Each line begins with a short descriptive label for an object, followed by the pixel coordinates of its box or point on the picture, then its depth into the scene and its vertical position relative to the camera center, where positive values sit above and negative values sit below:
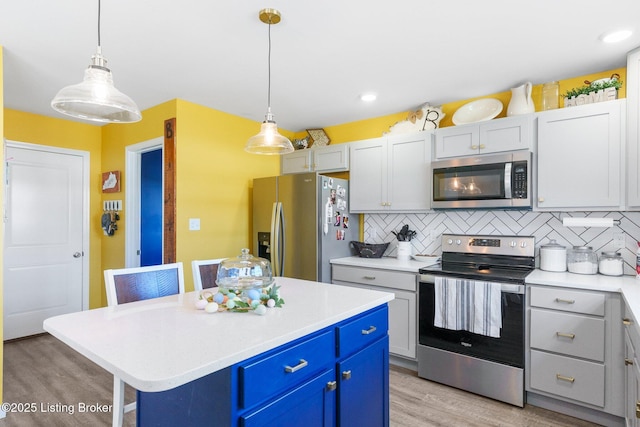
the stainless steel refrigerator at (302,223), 3.34 -0.09
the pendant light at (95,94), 1.35 +0.46
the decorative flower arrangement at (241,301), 1.52 -0.39
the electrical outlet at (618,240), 2.59 -0.19
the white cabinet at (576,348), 2.15 -0.84
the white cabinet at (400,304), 2.94 -0.76
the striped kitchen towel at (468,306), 2.49 -0.66
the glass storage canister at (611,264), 2.48 -0.35
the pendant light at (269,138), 2.06 +0.44
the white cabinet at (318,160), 3.77 +0.60
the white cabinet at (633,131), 2.28 +0.54
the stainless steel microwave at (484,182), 2.69 +0.26
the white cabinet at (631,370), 1.66 -0.80
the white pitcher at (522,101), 2.77 +0.88
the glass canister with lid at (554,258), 2.66 -0.32
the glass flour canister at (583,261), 2.55 -0.34
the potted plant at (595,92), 2.44 +0.86
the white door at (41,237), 3.71 -0.27
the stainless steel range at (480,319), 2.45 -0.76
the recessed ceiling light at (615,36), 2.09 +1.07
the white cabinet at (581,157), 2.38 +0.40
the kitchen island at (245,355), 1.08 -0.46
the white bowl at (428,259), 3.23 -0.41
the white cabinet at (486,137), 2.72 +0.63
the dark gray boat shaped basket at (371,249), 3.57 -0.36
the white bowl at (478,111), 3.00 +0.89
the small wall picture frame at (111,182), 4.00 +0.36
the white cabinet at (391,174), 3.24 +0.38
